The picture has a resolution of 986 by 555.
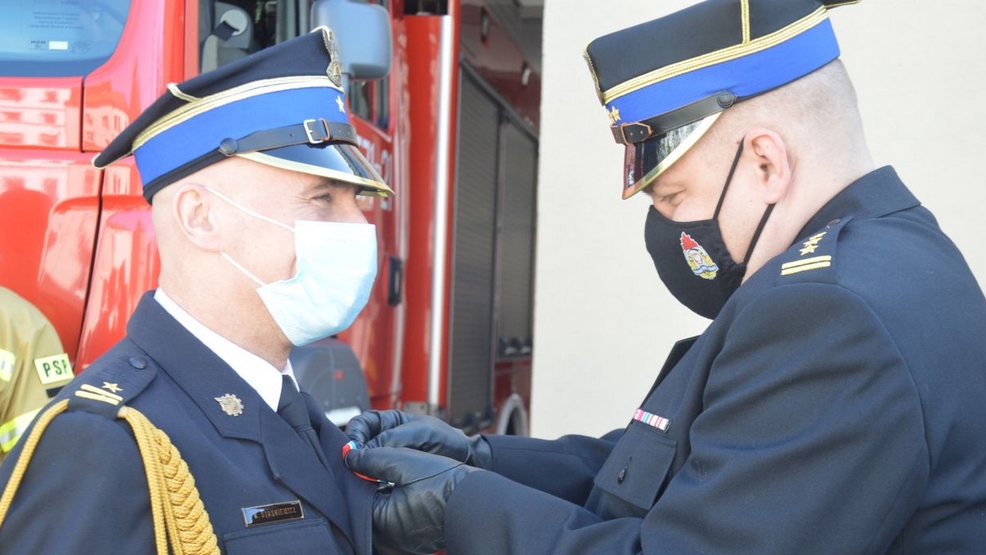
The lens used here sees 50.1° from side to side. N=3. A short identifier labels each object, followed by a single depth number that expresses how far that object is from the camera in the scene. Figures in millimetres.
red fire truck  2516
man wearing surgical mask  1610
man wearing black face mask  1399
